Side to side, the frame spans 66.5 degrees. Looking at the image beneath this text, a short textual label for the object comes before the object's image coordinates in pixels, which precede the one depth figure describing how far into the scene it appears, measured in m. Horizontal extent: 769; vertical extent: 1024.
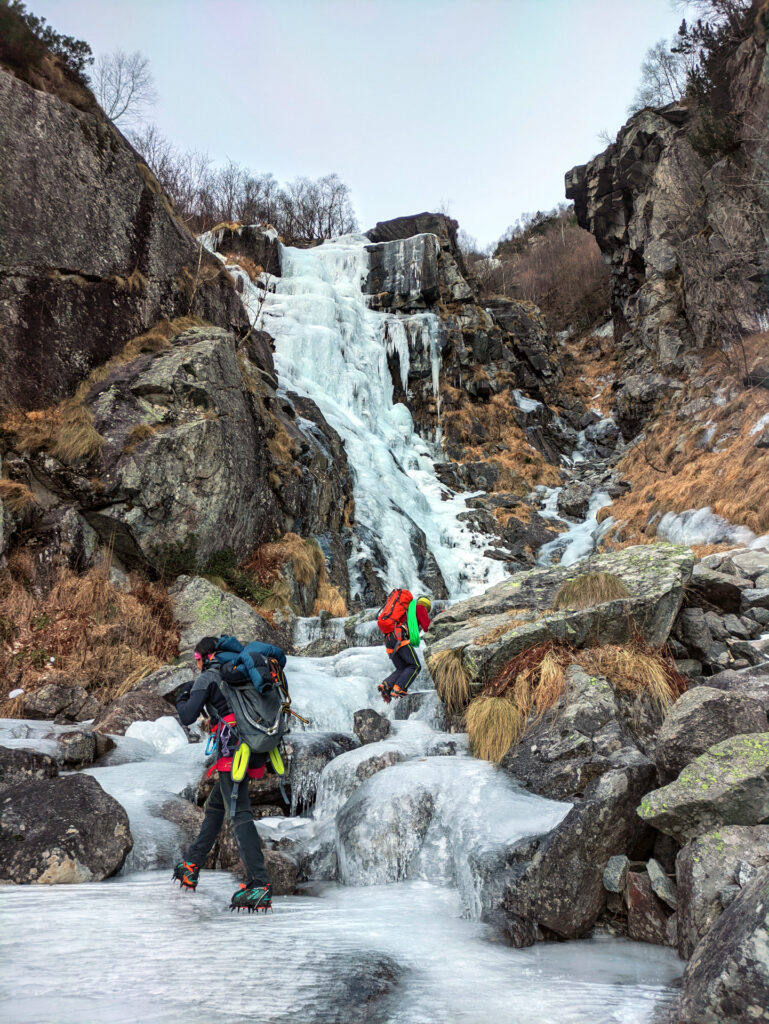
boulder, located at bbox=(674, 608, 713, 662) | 6.58
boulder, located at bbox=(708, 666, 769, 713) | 4.52
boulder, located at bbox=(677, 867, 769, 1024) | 2.07
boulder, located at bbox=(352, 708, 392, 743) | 6.68
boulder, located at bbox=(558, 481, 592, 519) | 22.05
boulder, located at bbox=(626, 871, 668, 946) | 3.21
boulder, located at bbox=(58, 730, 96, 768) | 5.88
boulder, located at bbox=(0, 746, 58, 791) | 5.01
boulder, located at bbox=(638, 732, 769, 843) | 3.02
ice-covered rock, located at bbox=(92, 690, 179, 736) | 6.90
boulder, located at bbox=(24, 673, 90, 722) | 7.13
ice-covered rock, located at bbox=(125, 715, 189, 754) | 6.86
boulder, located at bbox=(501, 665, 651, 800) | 4.59
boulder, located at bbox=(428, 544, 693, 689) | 6.28
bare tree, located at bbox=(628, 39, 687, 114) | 28.94
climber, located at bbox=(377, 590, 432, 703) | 7.69
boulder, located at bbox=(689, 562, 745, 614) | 7.57
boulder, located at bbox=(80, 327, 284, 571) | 10.11
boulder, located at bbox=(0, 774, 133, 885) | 4.03
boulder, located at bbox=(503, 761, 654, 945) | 3.40
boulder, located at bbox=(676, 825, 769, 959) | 2.80
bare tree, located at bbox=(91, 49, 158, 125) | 22.45
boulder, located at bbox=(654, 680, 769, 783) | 3.67
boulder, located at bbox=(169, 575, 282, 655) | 9.64
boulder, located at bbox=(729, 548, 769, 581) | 9.52
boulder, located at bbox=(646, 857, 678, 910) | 3.19
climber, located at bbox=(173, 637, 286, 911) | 3.75
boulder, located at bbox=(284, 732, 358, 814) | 6.02
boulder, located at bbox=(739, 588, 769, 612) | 7.98
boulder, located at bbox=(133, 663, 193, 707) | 7.70
